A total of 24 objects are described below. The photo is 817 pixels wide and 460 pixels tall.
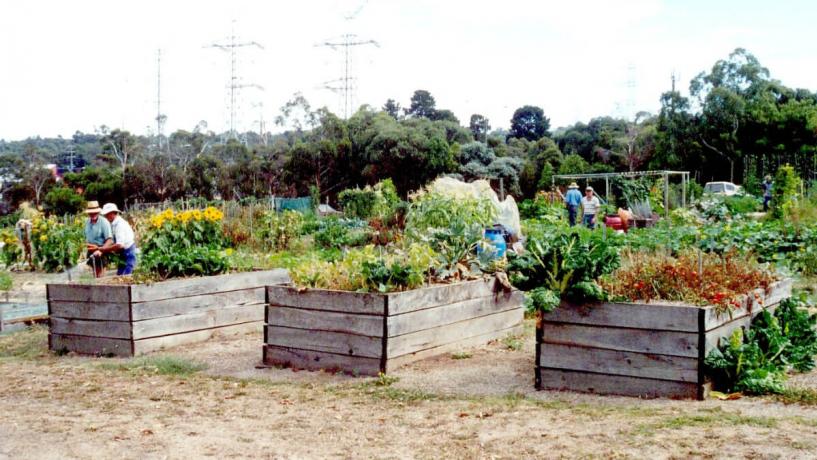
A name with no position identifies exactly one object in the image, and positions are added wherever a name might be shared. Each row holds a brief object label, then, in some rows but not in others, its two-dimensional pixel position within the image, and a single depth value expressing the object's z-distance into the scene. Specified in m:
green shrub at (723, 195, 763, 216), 22.22
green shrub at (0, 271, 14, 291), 10.66
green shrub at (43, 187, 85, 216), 42.94
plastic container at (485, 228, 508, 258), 9.97
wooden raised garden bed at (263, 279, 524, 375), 6.55
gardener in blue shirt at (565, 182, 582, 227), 21.23
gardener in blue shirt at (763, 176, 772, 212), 24.28
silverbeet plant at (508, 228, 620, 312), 5.68
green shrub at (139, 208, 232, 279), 8.24
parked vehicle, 33.38
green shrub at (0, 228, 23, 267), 17.14
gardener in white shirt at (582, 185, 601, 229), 20.22
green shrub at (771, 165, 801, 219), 18.41
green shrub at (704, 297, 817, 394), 5.43
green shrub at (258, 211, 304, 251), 18.94
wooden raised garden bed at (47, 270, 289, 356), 7.73
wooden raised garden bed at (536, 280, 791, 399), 5.39
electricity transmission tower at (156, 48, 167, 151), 58.59
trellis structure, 23.44
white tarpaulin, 16.47
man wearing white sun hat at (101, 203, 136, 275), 9.63
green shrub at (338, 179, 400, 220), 23.14
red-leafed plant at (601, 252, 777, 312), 5.65
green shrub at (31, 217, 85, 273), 16.28
